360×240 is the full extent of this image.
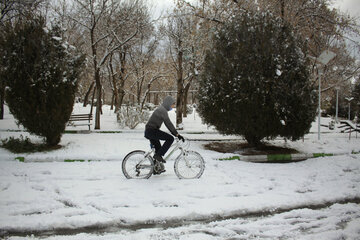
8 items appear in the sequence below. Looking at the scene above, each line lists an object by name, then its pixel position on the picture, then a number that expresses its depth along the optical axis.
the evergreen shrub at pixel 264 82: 9.54
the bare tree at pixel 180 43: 20.03
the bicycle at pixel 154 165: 6.57
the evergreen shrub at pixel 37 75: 8.97
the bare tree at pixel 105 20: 15.98
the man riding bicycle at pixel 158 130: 6.54
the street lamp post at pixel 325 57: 11.92
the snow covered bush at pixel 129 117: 17.59
